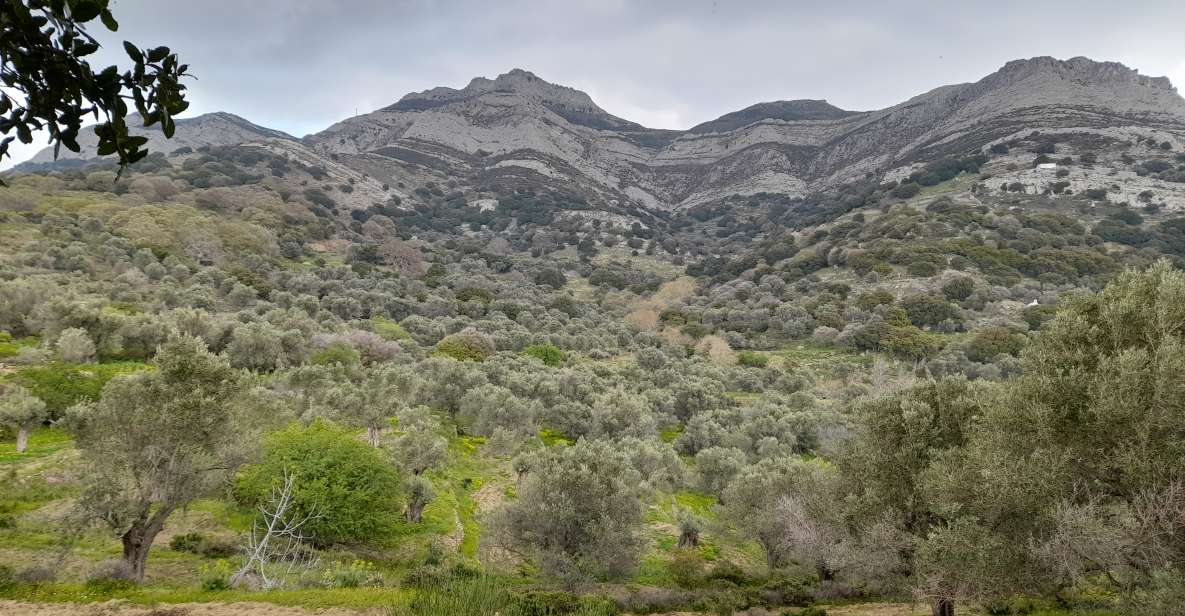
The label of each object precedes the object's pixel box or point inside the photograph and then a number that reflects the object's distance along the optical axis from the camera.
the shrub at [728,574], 24.31
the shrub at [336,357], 46.47
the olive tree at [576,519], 21.61
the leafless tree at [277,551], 16.14
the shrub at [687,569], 23.45
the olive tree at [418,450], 28.14
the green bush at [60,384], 29.19
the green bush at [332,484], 22.52
